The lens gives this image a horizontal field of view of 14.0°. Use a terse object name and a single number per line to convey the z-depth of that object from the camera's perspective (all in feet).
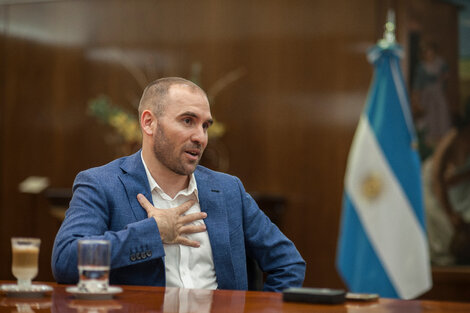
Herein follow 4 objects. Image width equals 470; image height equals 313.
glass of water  12.01
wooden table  11.71
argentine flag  17.78
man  13.08
